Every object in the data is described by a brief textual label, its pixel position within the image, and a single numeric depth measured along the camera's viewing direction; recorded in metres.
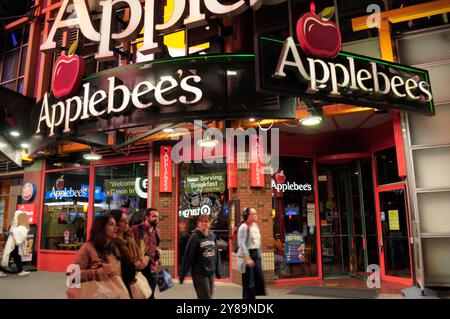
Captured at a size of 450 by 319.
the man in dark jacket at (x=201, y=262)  5.60
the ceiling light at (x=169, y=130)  10.11
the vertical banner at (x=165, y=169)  10.97
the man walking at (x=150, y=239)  6.27
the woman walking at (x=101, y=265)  4.31
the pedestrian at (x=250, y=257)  6.51
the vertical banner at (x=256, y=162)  9.78
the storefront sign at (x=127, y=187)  11.51
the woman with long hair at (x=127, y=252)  4.86
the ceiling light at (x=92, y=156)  11.77
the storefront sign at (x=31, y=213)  13.34
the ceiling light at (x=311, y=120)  8.05
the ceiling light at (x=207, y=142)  9.19
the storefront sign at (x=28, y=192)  13.57
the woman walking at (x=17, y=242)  11.09
